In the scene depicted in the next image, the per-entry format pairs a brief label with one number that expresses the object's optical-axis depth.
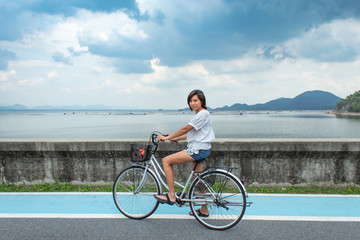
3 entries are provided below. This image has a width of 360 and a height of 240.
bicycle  3.56
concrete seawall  5.31
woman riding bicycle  3.58
